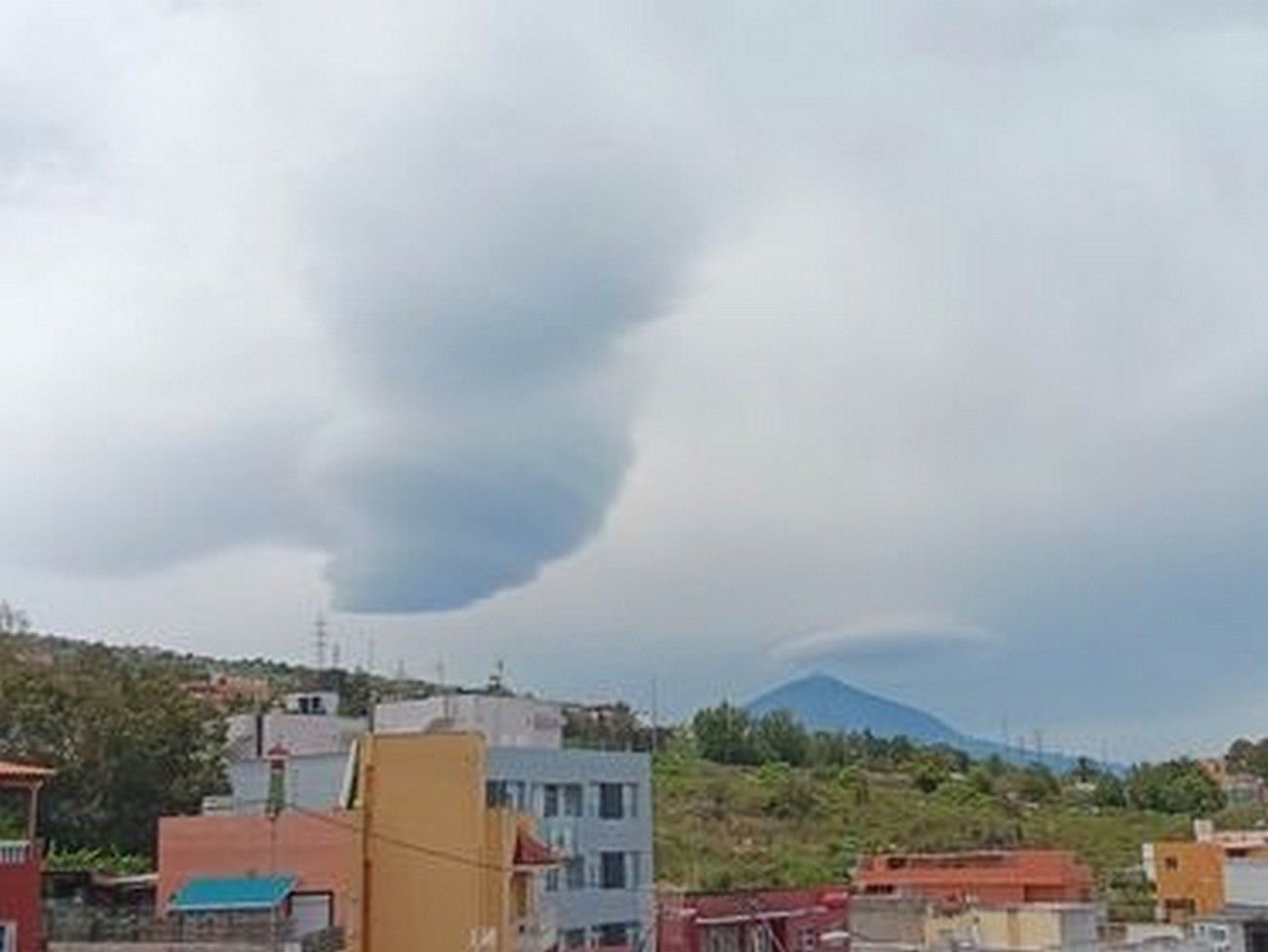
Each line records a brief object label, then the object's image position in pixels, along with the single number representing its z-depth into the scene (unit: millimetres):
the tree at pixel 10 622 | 90869
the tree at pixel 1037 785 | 127250
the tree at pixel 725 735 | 130500
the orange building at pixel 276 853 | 44219
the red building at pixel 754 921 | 57438
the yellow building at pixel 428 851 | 44750
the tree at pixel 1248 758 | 162375
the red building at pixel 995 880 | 66438
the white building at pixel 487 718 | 61969
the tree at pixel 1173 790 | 131500
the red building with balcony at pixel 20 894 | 32625
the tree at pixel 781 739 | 132250
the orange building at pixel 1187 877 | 77562
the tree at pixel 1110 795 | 130875
